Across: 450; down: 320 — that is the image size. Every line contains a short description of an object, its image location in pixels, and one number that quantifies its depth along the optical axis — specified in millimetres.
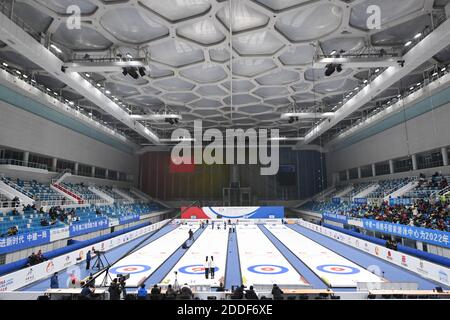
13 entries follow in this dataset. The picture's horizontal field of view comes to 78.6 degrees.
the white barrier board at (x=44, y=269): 10450
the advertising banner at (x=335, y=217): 26595
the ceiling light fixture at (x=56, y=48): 15625
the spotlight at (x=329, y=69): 15919
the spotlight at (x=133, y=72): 16578
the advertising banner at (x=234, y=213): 36469
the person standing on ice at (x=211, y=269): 12652
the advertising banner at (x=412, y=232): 13742
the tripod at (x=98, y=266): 13009
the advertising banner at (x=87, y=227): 19281
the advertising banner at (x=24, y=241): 13148
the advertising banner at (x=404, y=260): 11383
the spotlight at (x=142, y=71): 16747
